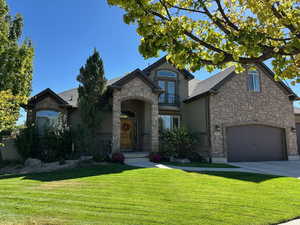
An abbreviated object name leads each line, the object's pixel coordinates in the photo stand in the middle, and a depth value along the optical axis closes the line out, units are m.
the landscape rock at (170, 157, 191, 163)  13.90
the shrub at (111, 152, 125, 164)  12.80
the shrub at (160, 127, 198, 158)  14.56
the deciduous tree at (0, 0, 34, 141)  6.95
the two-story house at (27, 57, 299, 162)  14.88
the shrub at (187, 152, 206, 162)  14.92
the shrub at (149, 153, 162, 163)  13.59
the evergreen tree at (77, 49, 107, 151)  13.84
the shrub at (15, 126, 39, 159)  13.21
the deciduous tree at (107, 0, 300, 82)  3.67
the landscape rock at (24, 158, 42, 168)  11.82
